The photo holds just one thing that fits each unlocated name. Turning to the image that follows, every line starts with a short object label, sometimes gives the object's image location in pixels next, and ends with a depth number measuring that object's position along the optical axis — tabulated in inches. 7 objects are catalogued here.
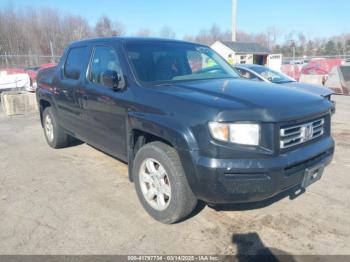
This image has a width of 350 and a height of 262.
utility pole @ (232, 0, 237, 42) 615.5
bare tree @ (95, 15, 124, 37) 2188.7
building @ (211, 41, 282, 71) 920.9
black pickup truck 105.4
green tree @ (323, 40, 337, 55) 2546.3
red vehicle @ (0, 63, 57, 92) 719.2
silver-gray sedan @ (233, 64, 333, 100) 327.0
